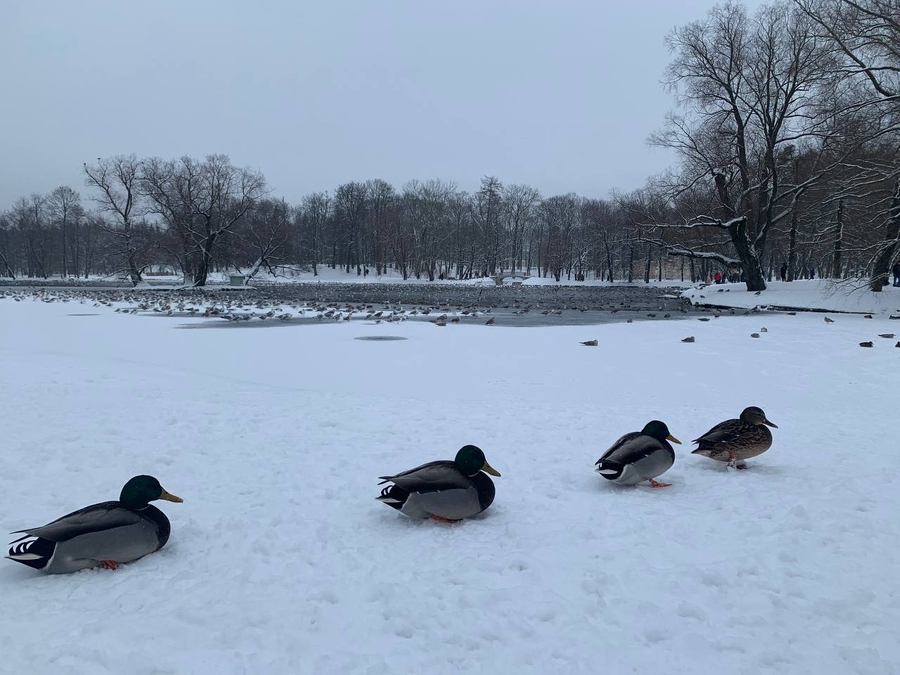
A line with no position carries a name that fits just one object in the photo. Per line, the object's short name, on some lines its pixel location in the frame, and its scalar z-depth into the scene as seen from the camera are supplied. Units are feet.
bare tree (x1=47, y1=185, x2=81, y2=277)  265.95
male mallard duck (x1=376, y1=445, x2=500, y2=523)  13.94
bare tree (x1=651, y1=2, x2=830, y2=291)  89.40
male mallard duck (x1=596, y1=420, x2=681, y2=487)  16.14
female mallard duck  17.60
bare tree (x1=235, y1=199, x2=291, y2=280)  177.51
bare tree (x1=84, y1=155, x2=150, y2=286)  157.17
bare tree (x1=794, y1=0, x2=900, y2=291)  66.23
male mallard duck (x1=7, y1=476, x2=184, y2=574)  11.35
